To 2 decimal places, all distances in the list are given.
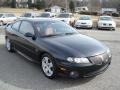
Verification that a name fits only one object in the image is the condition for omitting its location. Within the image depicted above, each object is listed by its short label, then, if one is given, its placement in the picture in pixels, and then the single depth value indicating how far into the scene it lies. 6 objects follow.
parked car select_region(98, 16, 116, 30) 11.77
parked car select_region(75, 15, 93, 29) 12.00
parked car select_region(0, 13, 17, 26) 13.83
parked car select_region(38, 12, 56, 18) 14.14
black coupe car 2.89
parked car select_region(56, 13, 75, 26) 12.45
